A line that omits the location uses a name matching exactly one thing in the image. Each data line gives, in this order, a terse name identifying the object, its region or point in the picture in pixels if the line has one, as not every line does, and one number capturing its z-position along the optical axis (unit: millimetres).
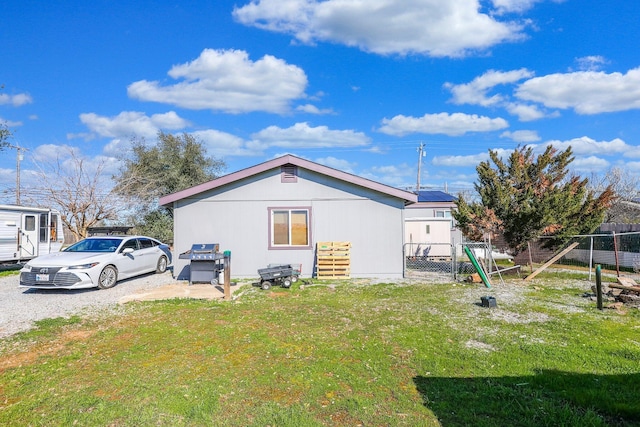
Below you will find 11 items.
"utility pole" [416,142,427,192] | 36906
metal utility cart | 10195
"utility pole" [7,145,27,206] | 25172
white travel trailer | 13664
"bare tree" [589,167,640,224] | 19977
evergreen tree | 12320
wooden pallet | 11719
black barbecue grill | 10688
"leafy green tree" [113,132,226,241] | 24016
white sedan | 9258
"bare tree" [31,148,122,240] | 22016
